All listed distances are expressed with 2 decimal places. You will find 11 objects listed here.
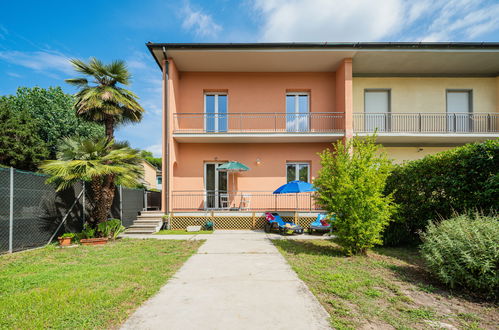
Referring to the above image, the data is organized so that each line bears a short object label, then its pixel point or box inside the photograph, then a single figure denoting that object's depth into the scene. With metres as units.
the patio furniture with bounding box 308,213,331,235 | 9.22
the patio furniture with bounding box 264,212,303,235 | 9.20
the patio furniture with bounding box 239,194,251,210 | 11.75
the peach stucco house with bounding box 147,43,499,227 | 11.60
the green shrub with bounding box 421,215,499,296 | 3.49
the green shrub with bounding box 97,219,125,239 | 7.77
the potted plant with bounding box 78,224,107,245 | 7.37
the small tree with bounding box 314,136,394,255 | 5.75
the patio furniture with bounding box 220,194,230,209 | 11.84
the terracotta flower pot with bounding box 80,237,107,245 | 7.36
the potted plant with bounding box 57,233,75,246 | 7.01
